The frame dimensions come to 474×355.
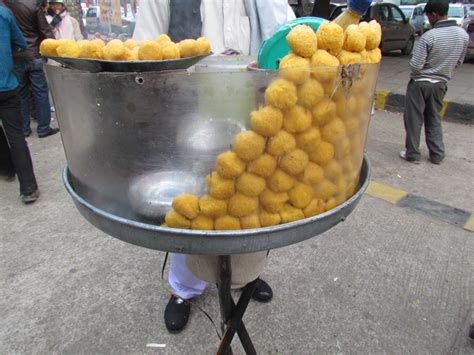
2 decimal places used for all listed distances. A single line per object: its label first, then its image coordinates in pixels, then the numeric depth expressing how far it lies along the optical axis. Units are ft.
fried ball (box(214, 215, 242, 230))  3.03
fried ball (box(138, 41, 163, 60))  3.45
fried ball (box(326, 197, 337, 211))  3.35
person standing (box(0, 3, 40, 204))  10.39
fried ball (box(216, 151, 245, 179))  2.90
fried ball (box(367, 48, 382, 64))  3.33
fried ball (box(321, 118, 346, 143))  3.08
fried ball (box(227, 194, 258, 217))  2.99
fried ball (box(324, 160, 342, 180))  3.22
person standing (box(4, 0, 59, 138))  15.05
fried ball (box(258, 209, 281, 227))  3.10
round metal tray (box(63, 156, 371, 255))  2.90
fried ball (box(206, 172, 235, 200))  2.96
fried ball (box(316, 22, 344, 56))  2.97
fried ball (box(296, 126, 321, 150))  2.97
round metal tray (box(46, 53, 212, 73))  3.23
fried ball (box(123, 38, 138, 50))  3.97
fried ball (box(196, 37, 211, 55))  3.80
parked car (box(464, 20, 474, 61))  33.86
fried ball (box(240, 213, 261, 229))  3.05
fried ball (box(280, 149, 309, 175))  2.95
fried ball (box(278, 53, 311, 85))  2.79
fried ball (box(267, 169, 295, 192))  2.99
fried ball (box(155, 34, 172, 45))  3.94
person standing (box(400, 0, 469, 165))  12.85
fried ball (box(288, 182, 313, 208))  3.11
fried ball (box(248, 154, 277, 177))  2.92
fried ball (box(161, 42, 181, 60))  3.56
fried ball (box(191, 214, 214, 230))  3.04
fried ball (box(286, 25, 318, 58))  2.89
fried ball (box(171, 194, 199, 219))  2.99
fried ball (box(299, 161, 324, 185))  3.10
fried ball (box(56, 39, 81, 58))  3.41
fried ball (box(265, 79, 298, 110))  2.78
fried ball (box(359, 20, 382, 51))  3.24
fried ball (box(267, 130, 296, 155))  2.88
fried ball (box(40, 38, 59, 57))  3.53
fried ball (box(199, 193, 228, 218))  3.01
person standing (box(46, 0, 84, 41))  18.49
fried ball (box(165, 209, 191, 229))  3.04
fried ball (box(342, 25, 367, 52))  3.10
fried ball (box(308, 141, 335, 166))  3.07
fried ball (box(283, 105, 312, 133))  2.86
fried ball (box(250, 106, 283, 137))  2.82
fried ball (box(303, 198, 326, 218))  3.22
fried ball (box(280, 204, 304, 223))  3.14
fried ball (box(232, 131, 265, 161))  2.86
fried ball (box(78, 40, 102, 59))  3.46
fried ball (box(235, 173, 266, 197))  2.95
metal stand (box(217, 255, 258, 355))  4.46
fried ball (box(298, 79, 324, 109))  2.84
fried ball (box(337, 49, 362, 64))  3.07
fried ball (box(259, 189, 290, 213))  3.04
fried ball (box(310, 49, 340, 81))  2.82
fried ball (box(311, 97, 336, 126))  2.95
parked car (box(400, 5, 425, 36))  52.03
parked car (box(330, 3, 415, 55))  37.76
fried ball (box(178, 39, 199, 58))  3.78
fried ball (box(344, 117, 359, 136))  3.25
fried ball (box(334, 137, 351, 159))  3.21
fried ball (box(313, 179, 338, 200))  3.21
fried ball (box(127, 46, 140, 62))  3.51
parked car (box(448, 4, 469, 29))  50.79
